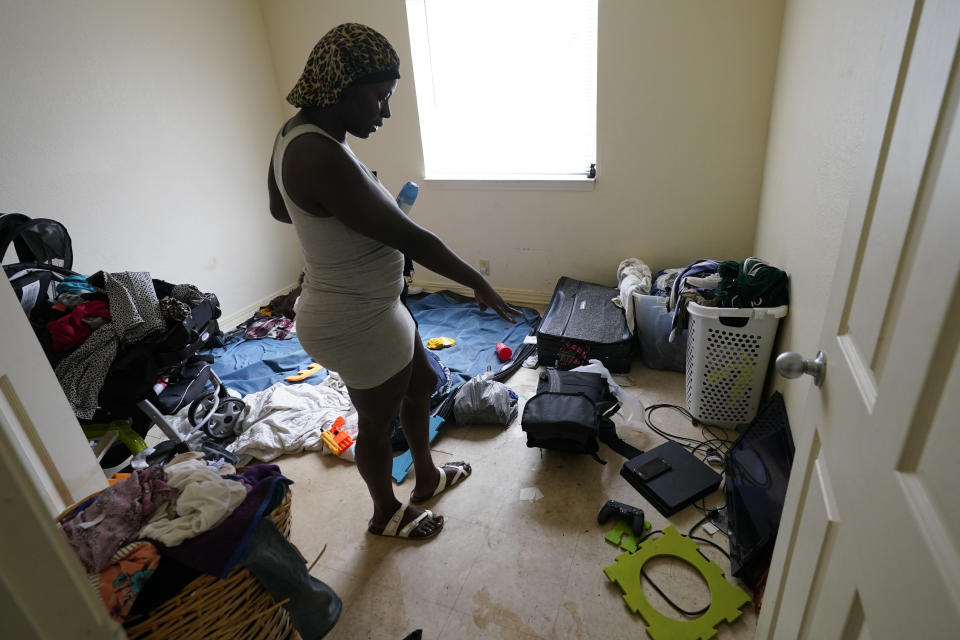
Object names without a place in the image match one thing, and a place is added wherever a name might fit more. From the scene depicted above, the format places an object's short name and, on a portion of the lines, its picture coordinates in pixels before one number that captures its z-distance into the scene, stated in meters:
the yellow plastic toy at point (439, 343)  2.86
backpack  1.84
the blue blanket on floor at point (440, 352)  2.66
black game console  1.70
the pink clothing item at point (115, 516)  0.89
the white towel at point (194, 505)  0.94
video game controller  1.59
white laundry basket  1.87
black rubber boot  1.00
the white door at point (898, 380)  0.45
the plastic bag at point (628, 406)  2.13
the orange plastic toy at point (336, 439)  2.05
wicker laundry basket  0.88
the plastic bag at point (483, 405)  2.17
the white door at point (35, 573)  0.32
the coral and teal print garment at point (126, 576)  0.84
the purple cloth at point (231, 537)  0.92
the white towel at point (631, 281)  2.55
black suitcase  2.49
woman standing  1.10
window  2.83
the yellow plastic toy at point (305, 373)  2.62
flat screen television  1.39
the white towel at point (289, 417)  2.10
